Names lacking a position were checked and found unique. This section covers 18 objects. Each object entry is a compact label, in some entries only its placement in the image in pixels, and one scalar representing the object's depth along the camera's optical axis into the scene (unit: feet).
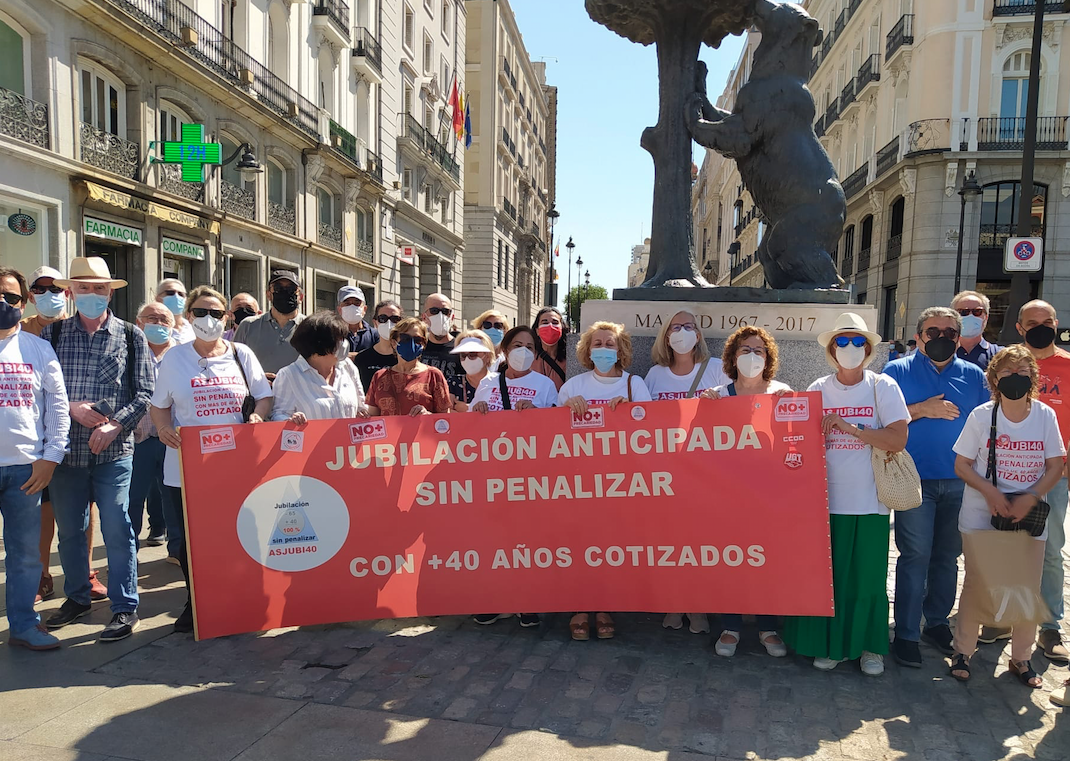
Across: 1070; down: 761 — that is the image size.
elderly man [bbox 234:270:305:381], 19.18
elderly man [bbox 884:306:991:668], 13.00
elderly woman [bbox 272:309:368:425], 13.79
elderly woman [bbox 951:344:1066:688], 11.96
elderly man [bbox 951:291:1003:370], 16.16
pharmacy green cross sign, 51.90
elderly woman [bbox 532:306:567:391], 17.95
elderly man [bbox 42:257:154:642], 13.58
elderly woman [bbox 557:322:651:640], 13.83
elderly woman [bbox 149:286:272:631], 13.62
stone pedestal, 18.20
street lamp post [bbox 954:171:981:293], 60.64
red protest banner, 13.03
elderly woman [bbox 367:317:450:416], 15.01
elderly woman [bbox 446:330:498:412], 16.17
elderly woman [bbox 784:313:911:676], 12.41
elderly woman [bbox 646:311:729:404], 14.90
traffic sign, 30.19
